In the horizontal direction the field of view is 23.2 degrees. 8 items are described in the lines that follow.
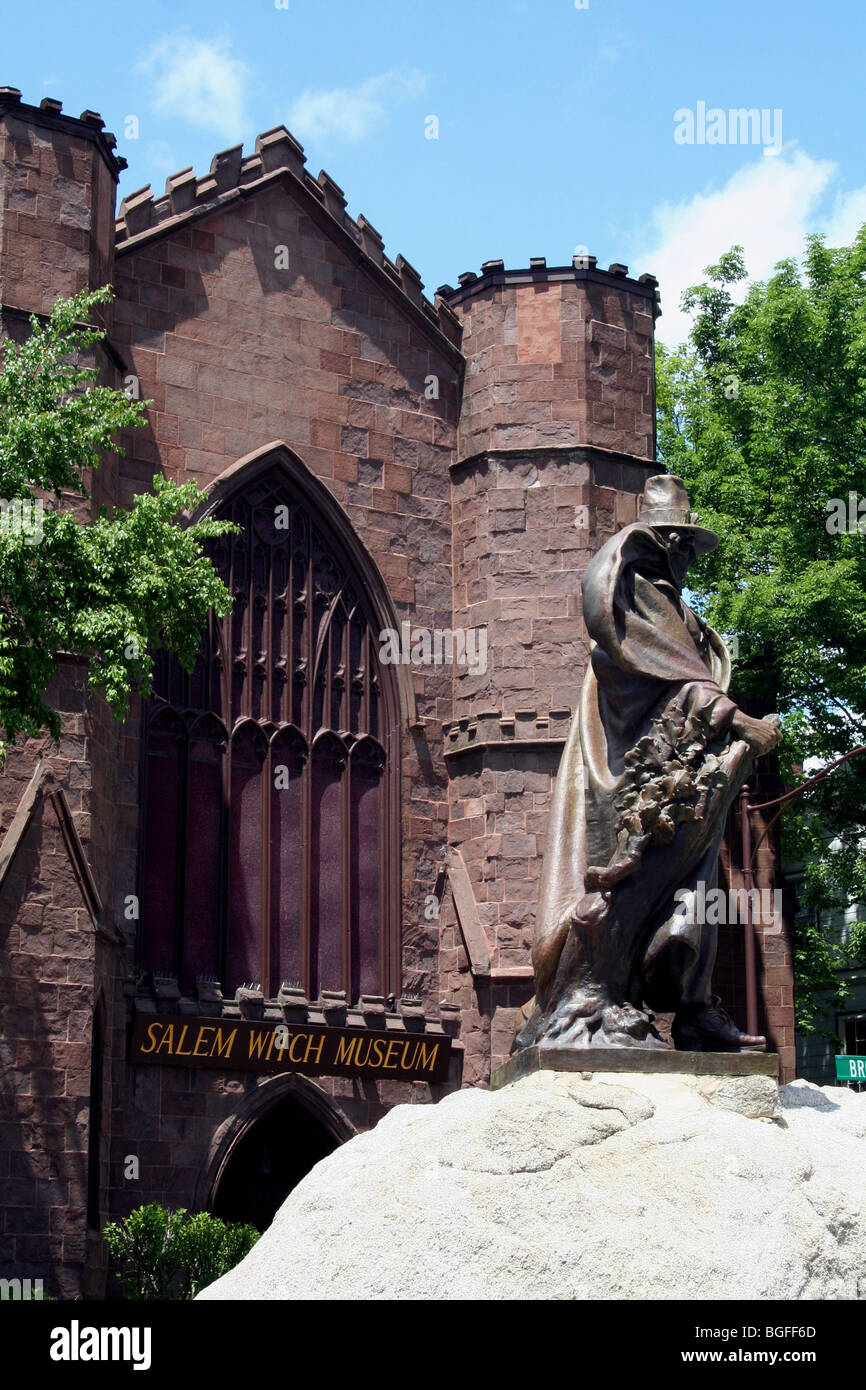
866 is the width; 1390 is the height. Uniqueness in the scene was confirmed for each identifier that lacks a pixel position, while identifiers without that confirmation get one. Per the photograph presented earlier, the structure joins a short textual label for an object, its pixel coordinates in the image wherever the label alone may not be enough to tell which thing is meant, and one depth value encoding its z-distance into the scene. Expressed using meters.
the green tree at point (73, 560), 17.00
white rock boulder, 8.34
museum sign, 22.89
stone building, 23.17
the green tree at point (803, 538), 28.73
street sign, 16.83
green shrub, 20.47
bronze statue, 10.18
